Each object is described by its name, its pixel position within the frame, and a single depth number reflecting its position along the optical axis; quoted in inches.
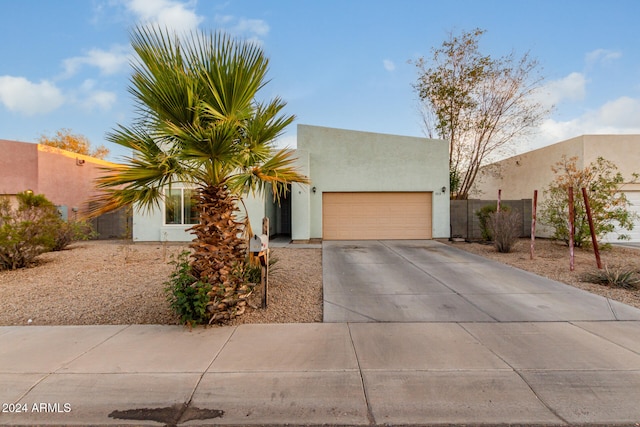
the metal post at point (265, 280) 221.6
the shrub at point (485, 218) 533.0
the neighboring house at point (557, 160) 556.1
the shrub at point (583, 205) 437.7
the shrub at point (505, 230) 440.8
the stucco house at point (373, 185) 585.3
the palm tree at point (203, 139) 186.2
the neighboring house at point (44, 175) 645.9
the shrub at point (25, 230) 333.4
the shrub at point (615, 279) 269.1
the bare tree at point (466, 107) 728.3
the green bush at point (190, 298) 186.9
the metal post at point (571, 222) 334.3
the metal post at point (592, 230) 336.5
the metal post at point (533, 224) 398.6
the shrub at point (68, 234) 453.4
